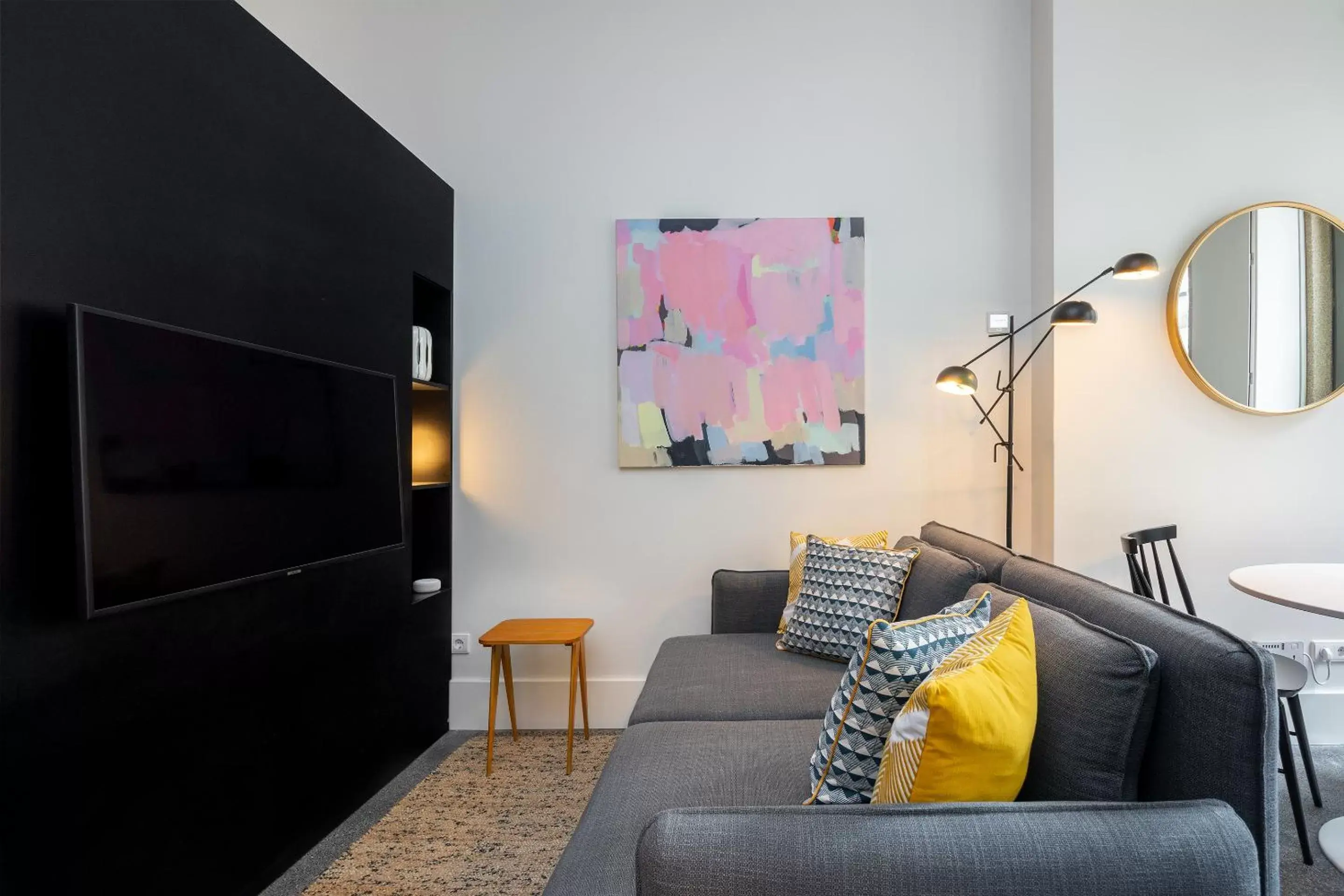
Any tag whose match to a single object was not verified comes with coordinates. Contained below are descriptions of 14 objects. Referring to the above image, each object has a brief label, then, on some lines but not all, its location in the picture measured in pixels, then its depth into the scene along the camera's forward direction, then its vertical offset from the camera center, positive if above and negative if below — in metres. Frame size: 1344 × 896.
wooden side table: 2.72 -0.77
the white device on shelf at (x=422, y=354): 2.92 +0.36
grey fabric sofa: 0.92 -0.54
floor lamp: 2.49 +0.41
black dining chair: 2.03 -0.70
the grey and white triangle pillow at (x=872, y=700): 1.22 -0.46
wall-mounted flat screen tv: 1.44 -0.05
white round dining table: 1.84 -0.45
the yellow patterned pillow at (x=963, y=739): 1.07 -0.47
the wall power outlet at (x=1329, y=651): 2.89 -0.89
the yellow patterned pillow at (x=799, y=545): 2.70 -0.43
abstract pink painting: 3.15 +0.41
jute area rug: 1.99 -1.24
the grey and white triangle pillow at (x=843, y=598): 2.34 -0.55
